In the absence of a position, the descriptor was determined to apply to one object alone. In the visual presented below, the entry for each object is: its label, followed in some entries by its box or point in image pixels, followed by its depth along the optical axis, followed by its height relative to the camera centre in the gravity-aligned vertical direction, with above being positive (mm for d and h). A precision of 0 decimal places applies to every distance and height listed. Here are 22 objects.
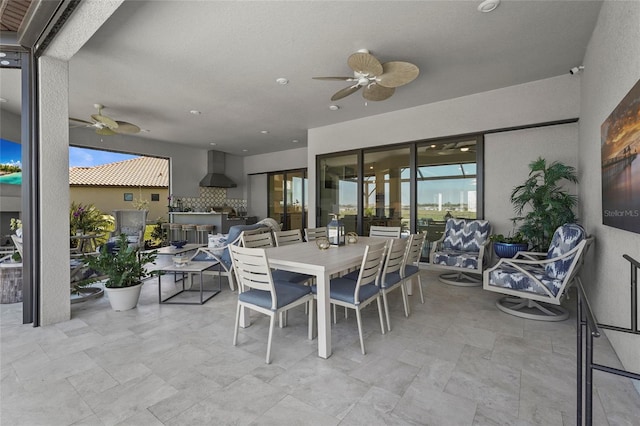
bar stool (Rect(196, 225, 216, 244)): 7473 -544
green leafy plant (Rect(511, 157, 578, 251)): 3461 +87
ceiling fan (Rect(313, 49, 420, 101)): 2812 +1438
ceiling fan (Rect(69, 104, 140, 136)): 4502 +1451
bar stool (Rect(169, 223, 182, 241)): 7789 -533
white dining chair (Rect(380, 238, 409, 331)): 2564 -498
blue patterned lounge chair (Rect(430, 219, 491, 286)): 3901 -613
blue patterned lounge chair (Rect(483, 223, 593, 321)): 2625 -670
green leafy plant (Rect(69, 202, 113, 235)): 4764 -126
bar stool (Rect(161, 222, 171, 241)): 7882 -501
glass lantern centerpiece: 3271 -254
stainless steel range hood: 8641 +1181
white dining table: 2146 -424
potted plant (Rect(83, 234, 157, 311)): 3102 -672
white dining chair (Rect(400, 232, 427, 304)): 2971 -530
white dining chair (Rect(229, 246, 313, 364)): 2084 -654
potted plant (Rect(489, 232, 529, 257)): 3700 -459
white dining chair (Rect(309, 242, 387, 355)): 2258 -665
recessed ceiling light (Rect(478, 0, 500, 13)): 2412 +1754
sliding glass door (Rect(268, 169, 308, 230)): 9070 +420
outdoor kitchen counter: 7516 -196
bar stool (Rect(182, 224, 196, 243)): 7668 -534
